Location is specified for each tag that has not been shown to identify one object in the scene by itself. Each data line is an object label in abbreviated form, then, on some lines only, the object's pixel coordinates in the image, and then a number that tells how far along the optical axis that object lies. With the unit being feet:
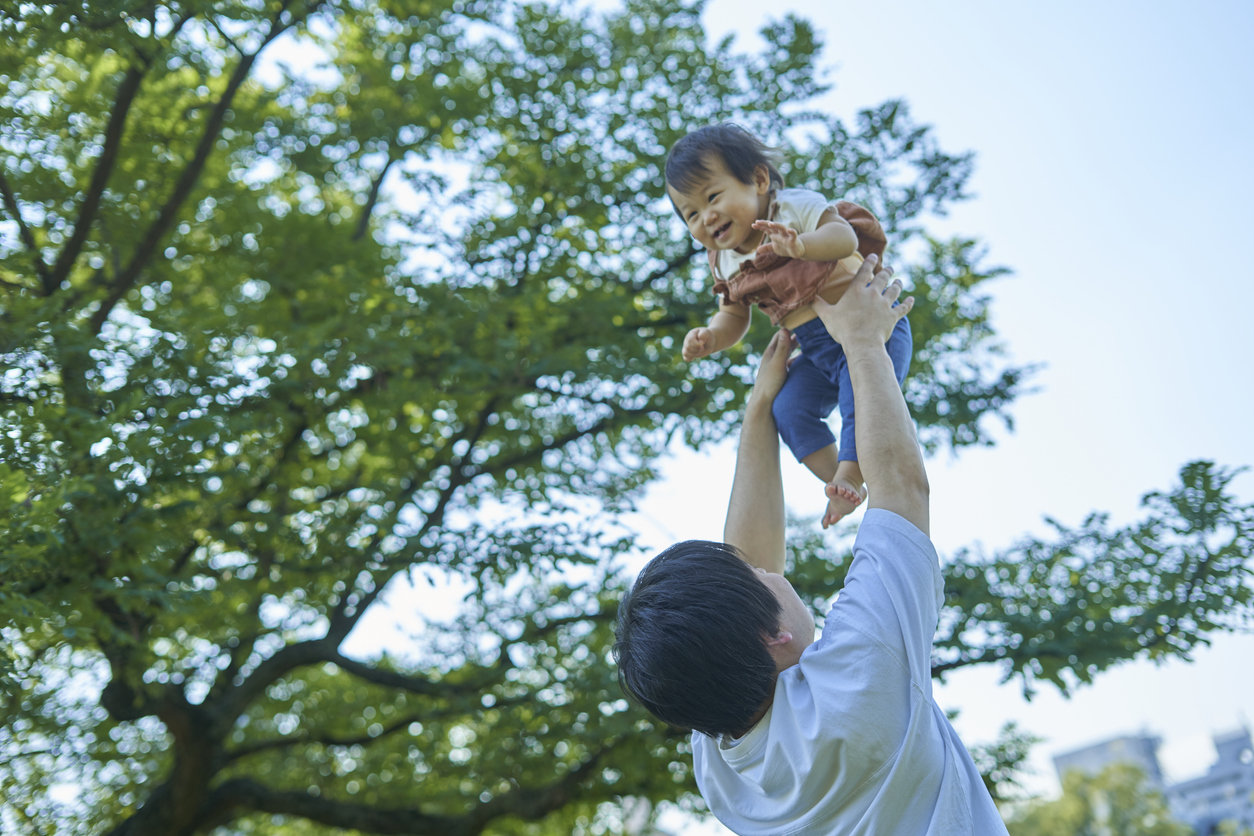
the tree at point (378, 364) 17.92
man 5.88
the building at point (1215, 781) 212.23
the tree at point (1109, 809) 117.80
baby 8.32
